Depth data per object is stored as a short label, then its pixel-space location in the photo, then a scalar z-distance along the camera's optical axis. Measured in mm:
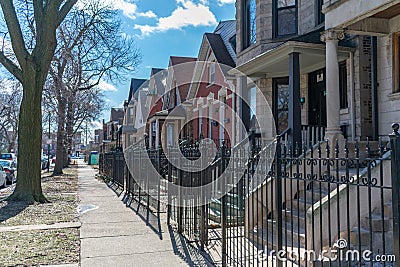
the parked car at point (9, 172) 20716
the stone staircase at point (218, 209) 5673
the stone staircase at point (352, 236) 4793
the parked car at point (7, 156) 42144
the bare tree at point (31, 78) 10781
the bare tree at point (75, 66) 17236
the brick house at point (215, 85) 15891
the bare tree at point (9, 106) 38250
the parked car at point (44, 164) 34631
